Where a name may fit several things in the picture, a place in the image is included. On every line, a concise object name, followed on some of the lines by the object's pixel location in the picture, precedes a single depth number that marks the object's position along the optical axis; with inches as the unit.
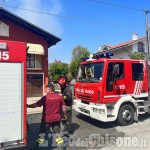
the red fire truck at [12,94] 124.0
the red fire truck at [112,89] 214.3
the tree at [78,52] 1108.4
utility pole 496.6
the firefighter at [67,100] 200.2
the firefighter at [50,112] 154.5
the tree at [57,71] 865.4
